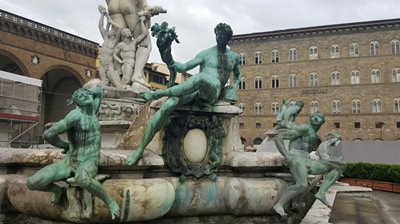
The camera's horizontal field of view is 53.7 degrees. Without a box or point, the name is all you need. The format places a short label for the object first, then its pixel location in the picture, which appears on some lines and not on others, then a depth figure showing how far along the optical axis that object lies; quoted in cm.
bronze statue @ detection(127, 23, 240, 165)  441
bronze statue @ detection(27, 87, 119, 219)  377
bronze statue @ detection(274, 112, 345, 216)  476
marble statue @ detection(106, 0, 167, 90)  811
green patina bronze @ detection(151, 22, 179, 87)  478
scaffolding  2322
